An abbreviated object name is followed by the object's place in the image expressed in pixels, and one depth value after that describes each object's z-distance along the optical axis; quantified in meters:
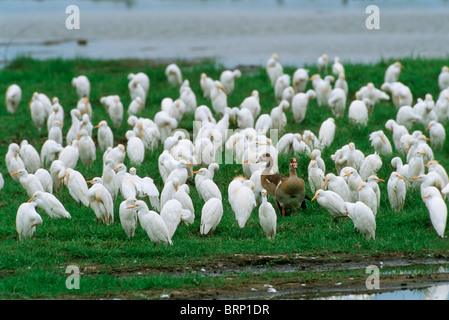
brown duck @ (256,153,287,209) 18.00
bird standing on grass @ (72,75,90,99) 29.23
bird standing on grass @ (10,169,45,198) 18.25
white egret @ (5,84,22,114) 27.98
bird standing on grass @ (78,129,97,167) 21.86
